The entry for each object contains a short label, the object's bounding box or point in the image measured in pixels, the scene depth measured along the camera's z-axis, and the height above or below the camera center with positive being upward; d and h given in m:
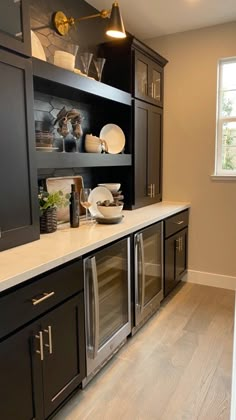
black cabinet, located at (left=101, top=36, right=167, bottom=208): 2.80 +0.61
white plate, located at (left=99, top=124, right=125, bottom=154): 2.86 +0.24
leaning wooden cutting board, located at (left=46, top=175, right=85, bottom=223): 2.33 -0.16
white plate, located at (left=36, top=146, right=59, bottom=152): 2.04 +0.11
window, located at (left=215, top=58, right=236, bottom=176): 3.19 +0.44
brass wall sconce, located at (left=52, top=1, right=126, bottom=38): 1.99 +0.97
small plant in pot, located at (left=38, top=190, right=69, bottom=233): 2.06 -0.29
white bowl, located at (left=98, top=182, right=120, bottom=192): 2.74 -0.18
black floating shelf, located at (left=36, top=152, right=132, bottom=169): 1.95 +0.04
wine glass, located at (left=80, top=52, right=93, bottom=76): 2.43 +0.79
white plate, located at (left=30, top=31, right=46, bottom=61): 1.93 +0.72
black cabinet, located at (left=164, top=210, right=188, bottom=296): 2.97 -0.83
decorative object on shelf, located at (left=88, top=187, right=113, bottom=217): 2.56 -0.26
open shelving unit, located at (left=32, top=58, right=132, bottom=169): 1.92 +0.51
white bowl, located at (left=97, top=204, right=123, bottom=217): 2.35 -0.33
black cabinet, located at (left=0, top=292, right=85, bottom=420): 1.32 -0.91
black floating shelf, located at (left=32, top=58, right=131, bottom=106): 1.85 +0.55
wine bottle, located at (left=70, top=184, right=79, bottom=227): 2.27 -0.32
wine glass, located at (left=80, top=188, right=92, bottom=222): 2.41 -0.26
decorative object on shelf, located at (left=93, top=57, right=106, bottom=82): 2.59 +0.81
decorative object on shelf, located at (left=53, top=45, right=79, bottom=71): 2.12 +0.69
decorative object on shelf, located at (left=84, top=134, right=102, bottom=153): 2.57 +0.17
